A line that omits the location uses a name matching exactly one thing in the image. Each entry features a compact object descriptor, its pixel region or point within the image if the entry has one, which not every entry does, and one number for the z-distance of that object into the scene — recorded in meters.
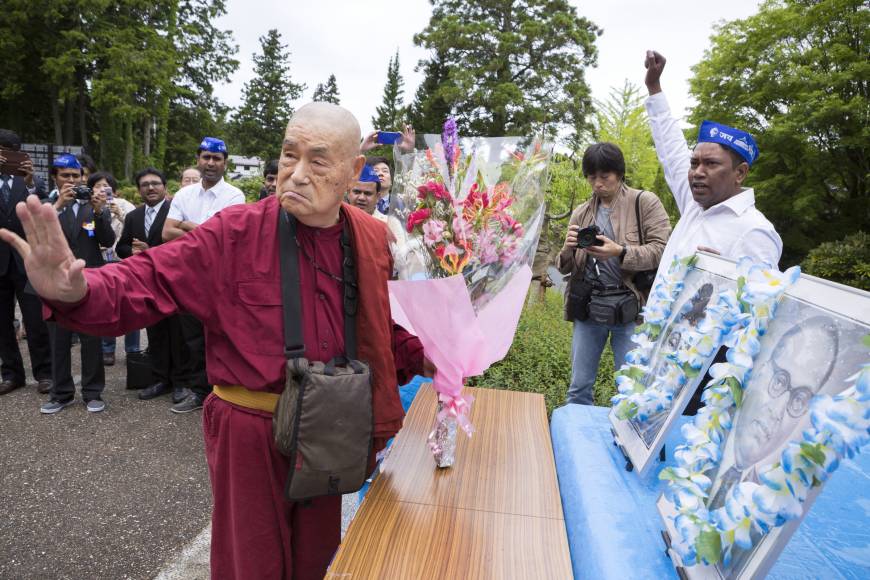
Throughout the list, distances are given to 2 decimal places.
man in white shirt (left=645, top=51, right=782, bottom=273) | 2.40
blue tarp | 1.40
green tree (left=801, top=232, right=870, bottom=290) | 13.91
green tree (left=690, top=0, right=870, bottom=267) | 15.52
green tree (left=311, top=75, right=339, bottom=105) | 57.09
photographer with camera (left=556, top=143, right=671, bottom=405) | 3.31
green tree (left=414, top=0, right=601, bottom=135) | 27.66
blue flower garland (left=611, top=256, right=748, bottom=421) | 1.58
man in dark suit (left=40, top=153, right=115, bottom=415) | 4.62
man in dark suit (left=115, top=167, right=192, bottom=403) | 5.16
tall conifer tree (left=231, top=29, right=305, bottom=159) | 48.62
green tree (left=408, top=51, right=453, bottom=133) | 30.79
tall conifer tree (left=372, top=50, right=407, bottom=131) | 48.16
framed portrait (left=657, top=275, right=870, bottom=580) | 1.07
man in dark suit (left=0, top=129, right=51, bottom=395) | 4.94
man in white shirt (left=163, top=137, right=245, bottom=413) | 4.86
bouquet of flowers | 1.87
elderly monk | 1.78
